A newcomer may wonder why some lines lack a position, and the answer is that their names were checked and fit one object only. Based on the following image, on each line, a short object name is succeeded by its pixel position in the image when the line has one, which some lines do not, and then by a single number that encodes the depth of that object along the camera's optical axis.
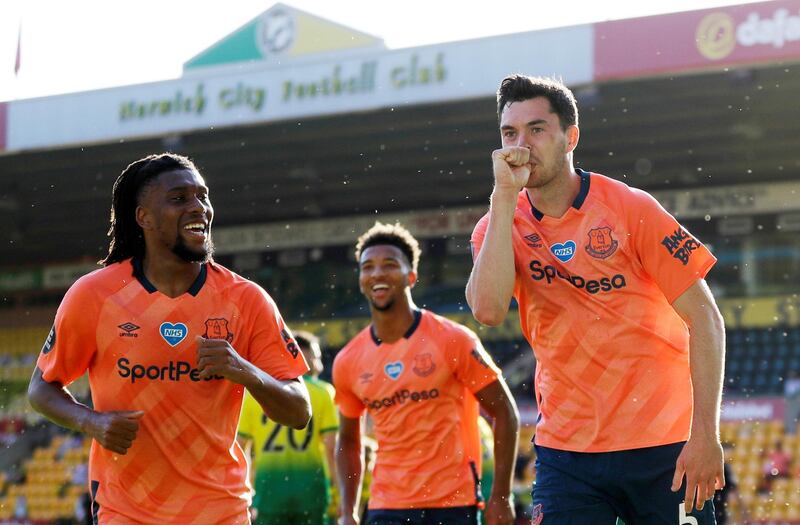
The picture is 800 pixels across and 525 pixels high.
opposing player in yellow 9.18
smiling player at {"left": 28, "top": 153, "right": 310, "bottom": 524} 4.51
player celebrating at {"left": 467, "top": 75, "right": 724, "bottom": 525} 4.42
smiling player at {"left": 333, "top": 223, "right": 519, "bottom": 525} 6.77
